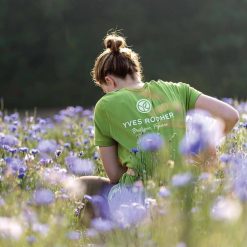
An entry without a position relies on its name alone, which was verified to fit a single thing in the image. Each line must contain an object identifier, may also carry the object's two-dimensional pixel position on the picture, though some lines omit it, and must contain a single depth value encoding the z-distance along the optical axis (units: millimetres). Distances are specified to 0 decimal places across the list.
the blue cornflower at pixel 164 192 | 4805
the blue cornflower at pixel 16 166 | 6218
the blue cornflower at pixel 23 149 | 8117
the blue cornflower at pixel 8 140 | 8522
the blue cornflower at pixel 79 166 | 6843
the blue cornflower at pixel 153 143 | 5367
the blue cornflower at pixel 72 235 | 4600
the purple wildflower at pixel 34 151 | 8242
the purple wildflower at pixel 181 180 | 4616
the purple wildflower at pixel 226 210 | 4270
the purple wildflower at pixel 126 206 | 4637
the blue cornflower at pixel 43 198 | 4758
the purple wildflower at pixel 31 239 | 4426
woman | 6715
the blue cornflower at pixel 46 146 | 6623
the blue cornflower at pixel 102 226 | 4586
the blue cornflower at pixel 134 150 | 6452
